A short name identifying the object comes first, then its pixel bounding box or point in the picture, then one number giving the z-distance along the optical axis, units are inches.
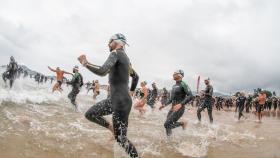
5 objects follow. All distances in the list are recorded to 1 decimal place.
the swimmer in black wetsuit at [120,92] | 114.6
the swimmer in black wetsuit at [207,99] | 325.6
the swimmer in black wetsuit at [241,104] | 480.7
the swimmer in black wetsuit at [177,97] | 199.3
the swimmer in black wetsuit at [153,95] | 487.2
